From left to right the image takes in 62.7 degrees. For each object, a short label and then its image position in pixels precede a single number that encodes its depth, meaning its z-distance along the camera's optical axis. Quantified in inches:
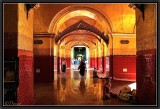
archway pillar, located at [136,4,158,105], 137.5
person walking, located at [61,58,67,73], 561.0
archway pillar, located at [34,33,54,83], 325.2
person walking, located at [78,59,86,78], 441.7
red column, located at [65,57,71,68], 835.0
